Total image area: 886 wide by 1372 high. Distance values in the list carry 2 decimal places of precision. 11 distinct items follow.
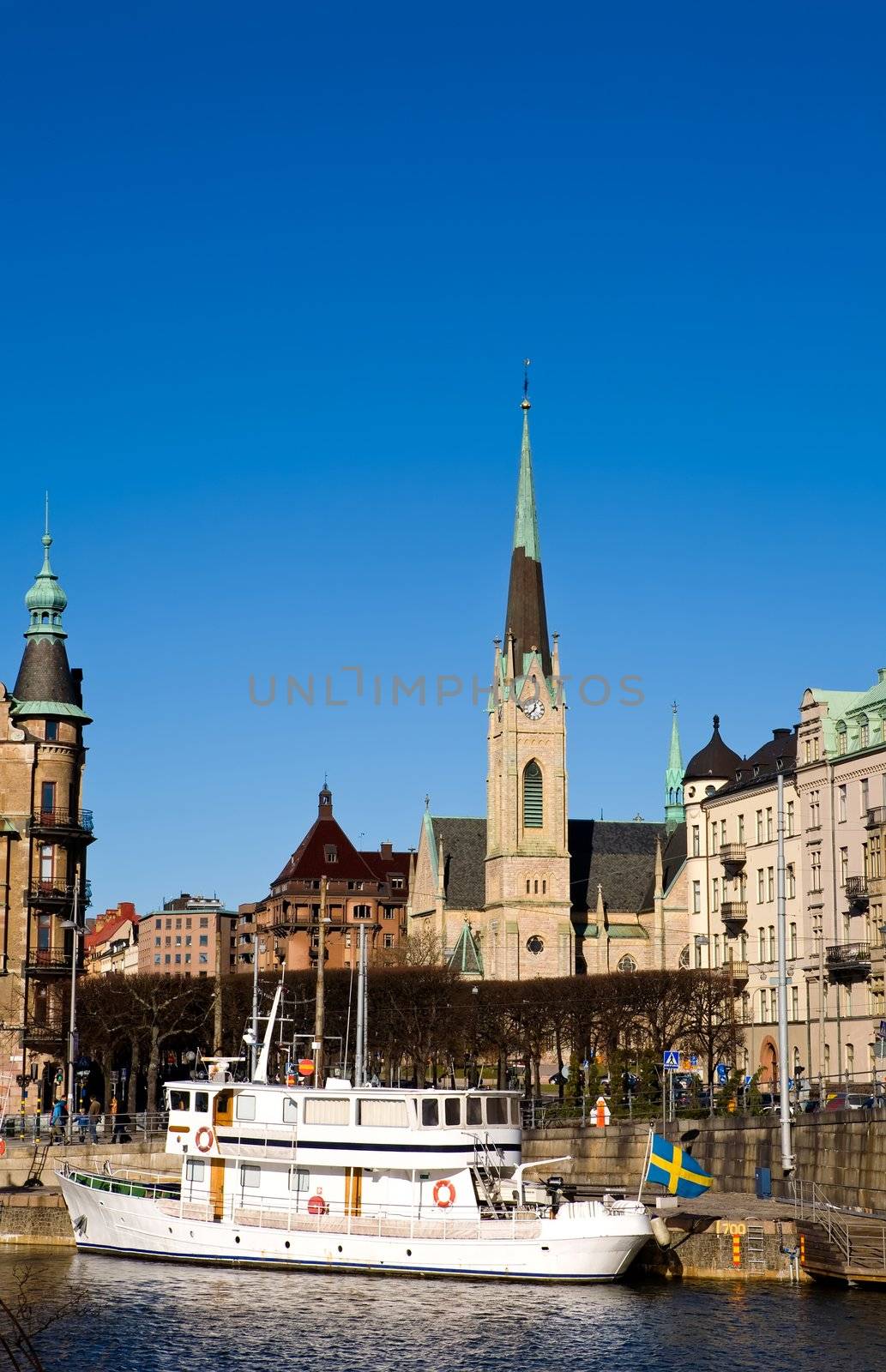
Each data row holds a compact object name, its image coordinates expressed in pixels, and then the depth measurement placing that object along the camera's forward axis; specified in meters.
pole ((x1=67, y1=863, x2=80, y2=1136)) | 74.50
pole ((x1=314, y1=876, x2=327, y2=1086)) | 69.50
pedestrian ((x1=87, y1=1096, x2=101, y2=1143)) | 72.94
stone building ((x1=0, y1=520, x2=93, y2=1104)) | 91.12
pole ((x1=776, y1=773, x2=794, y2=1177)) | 62.19
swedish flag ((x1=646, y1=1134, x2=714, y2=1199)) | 56.81
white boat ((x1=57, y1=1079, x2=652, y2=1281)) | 56.97
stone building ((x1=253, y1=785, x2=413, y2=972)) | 169.00
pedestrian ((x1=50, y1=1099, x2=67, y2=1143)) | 73.94
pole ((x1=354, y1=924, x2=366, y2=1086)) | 67.66
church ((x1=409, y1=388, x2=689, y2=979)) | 164.25
